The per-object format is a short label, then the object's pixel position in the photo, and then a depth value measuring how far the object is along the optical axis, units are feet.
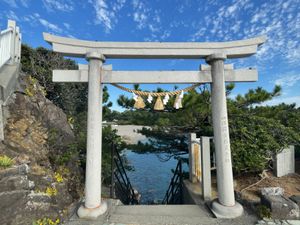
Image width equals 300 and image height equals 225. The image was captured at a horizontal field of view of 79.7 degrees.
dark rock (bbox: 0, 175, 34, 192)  9.30
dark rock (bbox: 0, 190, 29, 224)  8.80
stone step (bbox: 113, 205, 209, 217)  11.50
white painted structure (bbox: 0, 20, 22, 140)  13.35
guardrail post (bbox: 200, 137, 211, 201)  14.08
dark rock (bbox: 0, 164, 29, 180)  9.66
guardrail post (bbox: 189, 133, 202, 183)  18.33
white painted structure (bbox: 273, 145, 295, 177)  20.06
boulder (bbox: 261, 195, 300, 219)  10.04
